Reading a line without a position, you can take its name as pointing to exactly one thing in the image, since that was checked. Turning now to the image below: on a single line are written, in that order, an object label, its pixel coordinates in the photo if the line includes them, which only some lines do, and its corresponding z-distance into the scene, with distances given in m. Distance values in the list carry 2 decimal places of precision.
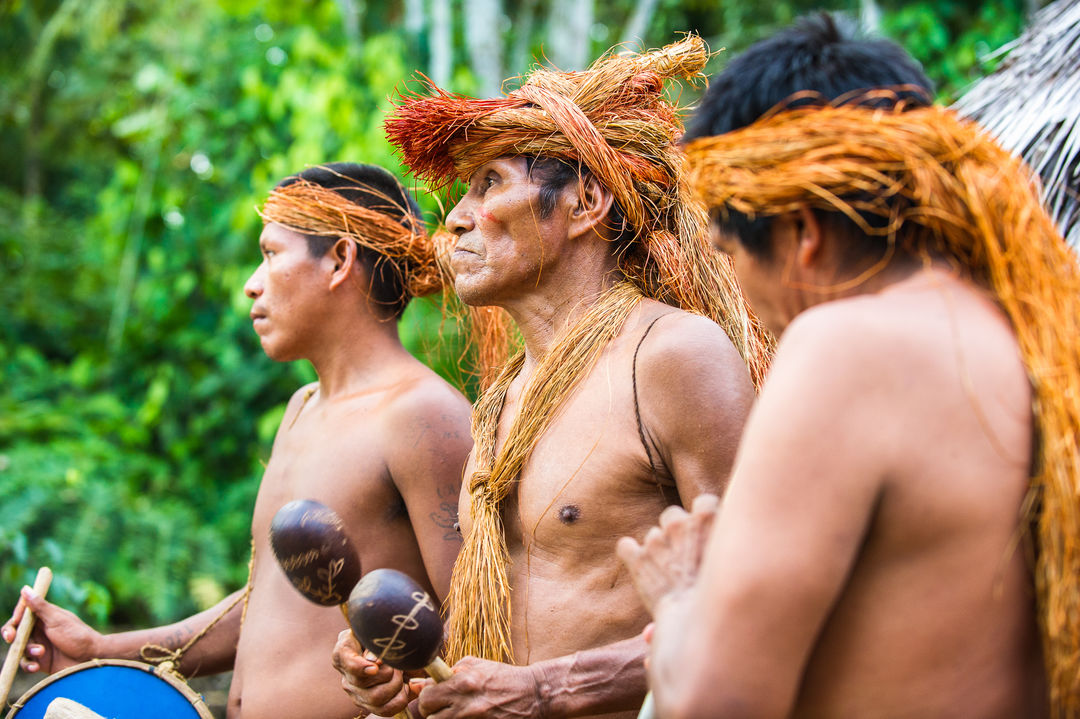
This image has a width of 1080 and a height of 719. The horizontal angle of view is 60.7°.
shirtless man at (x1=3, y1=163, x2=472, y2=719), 2.53
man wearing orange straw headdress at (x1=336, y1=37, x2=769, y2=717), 1.87
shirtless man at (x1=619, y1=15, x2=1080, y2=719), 1.19
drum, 2.41
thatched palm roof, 3.19
